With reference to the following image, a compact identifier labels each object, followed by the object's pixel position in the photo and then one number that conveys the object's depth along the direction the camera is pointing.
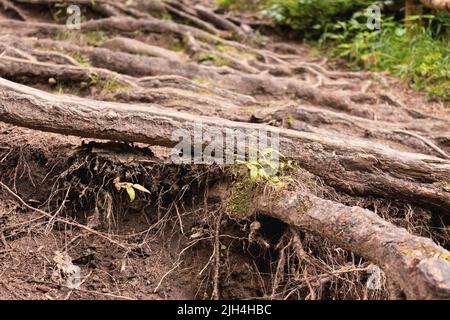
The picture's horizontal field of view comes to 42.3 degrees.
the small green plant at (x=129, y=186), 3.15
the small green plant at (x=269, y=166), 3.11
